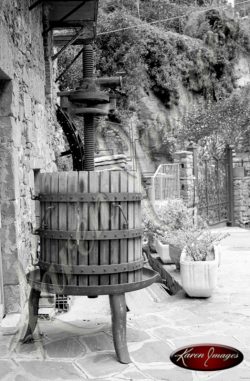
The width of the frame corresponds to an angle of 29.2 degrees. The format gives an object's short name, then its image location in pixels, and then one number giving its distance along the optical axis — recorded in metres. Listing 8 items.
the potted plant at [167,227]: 6.86
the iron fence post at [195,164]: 12.98
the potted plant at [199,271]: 5.50
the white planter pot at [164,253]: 7.33
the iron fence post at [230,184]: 14.34
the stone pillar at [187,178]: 12.48
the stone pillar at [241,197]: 14.32
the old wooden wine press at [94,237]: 3.62
